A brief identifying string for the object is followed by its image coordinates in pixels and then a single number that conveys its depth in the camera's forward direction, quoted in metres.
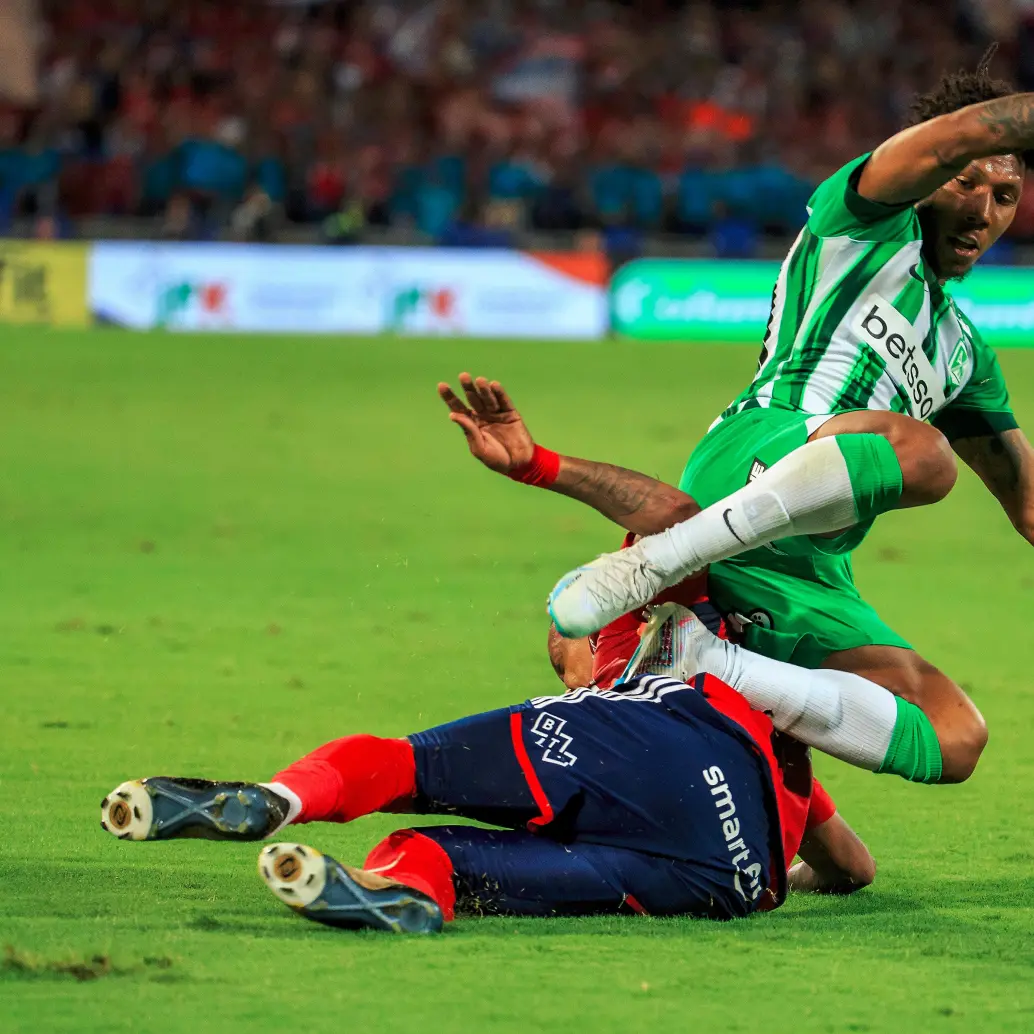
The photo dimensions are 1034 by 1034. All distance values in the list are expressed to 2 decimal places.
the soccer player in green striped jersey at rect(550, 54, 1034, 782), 8.98
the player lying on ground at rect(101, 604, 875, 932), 8.11
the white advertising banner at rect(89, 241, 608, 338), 37.12
